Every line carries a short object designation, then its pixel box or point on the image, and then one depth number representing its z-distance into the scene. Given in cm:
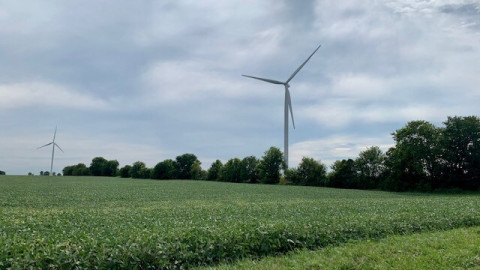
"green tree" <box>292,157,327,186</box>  7738
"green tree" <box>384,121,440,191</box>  5550
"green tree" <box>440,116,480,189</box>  5275
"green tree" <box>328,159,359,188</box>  6939
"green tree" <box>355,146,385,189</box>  6669
